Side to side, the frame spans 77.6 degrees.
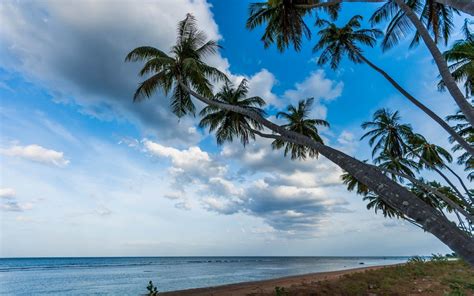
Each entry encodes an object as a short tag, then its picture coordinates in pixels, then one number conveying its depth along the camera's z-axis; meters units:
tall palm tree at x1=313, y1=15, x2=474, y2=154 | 10.80
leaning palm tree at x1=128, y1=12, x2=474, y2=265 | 3.34
